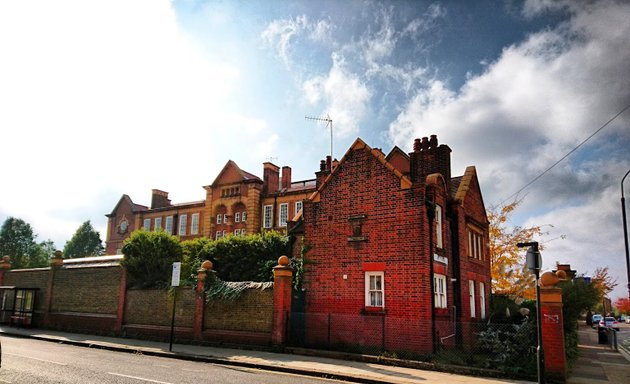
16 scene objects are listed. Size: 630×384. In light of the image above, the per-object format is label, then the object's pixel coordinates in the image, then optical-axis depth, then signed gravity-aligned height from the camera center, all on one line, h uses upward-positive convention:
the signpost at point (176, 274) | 18.62 +0.42
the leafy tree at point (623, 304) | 111.06 -1.51
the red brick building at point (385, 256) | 16.59 +1.35
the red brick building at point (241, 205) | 46.81 +8.68
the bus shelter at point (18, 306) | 26.84 -1.61
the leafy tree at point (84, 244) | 76.81 +6.41
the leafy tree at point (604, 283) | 41.62 +1.32
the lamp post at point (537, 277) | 11.21 +0.44
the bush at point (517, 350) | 13.55 -1.71
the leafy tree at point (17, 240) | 76.69 +6.80
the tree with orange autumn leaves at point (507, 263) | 32.19 +2.36
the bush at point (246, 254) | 21.53 +1.55
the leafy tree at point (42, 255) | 66.88 +4.10
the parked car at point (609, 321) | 54.38 -2.81
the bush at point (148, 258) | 22.88 +1.26
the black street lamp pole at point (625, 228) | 20.61 +3.24
